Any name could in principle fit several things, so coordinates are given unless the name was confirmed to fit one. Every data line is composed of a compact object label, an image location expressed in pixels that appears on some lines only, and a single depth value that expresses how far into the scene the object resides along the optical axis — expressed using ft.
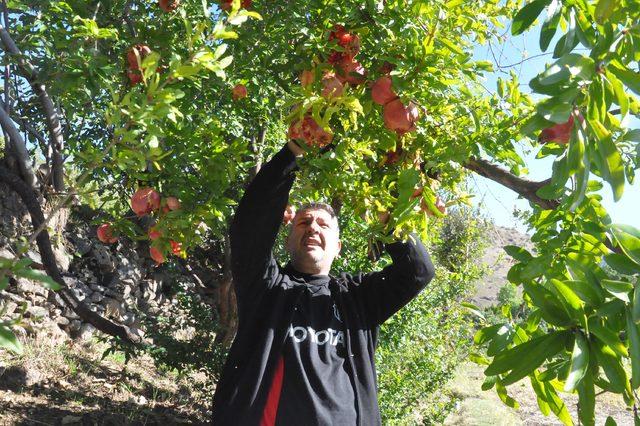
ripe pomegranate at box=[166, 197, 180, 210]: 6.27
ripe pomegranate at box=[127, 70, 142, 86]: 6.57
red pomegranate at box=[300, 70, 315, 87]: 5.45
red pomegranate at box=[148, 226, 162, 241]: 6.19
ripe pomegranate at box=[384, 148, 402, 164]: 5.76
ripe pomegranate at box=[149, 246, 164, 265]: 6.72
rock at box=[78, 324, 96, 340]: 18.47
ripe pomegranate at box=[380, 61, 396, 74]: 5.10
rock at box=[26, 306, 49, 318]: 16.70
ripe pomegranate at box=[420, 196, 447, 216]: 5.24
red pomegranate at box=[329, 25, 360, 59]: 5.33
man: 5.69
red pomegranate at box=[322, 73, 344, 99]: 4.86
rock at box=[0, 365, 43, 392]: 13.88
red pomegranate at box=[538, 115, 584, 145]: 4.24
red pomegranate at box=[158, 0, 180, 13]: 7.18
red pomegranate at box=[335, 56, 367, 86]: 5.29
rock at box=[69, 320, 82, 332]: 18.40
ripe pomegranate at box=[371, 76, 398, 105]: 4.83
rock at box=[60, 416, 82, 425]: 12.52
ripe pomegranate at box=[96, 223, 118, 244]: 7.44
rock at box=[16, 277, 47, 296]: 16.84
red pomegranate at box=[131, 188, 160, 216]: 6.30
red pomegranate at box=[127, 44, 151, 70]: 6.39
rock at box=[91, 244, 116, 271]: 20.79
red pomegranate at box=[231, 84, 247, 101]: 7.46
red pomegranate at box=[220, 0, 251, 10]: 5.94
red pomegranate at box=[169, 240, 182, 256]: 6.55
